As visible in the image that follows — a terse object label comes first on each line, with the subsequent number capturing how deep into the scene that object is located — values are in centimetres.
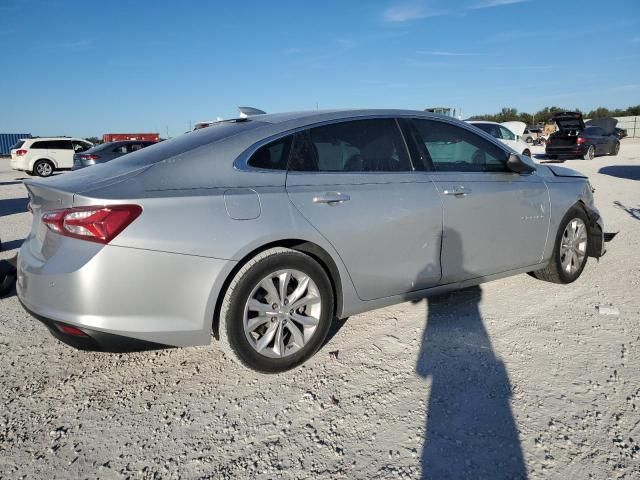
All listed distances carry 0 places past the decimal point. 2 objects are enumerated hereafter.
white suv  2052
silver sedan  238
